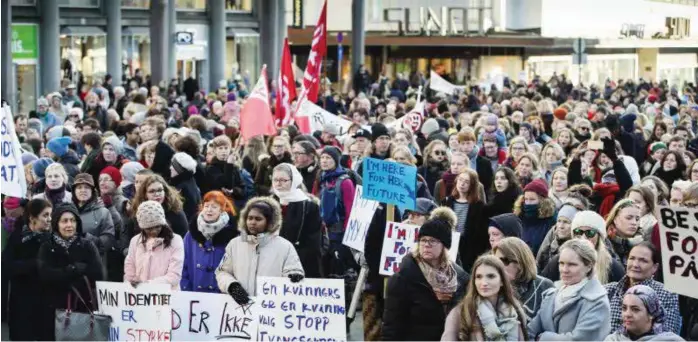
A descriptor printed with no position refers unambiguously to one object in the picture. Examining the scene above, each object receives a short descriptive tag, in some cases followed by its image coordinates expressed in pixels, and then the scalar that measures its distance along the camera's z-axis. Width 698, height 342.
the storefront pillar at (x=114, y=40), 41.38
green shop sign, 37.47
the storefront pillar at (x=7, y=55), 33.44
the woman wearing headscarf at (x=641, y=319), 7.86
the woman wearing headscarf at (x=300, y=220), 12.42
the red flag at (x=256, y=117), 20.06
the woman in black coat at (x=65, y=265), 10.78
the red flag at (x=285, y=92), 23.44
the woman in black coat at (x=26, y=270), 10.92
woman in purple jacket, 10.98
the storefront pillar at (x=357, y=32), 48.47
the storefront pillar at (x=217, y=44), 46.88
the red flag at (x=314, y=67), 24.22
